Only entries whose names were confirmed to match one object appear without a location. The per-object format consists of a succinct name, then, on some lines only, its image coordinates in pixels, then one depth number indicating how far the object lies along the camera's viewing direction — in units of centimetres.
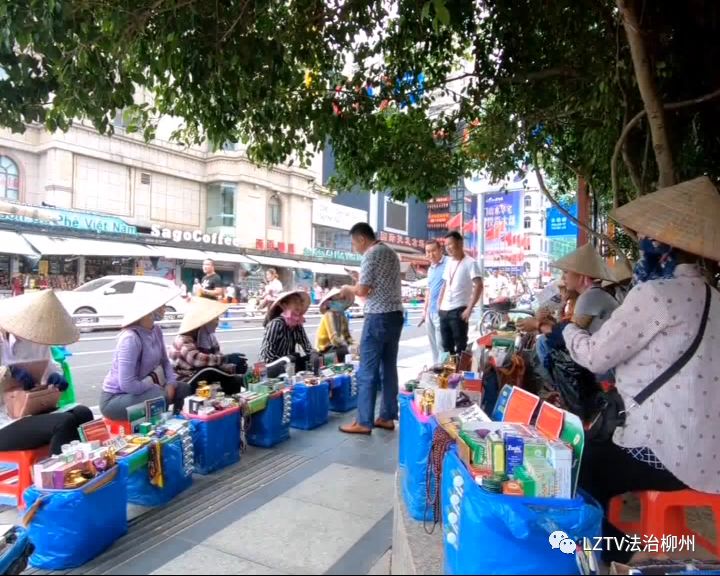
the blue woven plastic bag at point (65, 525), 244
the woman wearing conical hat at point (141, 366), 355
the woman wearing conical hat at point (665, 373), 199
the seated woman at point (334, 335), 632
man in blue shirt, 646
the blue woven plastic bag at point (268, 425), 415
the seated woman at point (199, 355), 441
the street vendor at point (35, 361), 303
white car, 1441
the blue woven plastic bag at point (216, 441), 352
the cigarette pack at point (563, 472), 172
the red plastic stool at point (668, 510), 203
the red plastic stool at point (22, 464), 301
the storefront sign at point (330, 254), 3272
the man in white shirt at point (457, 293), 585
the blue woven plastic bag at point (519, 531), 160
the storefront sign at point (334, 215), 3484
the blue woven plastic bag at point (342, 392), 535
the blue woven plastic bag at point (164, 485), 308
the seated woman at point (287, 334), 535
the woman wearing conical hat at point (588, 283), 332
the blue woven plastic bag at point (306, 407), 467
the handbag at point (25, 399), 316
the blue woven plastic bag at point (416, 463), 250
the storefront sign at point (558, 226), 1171
